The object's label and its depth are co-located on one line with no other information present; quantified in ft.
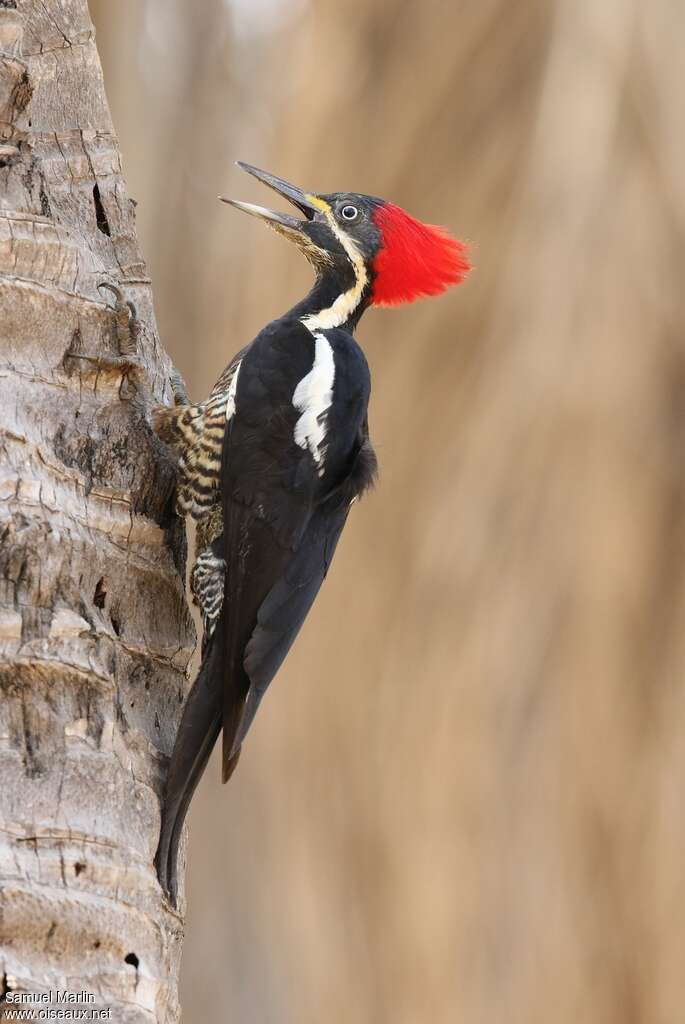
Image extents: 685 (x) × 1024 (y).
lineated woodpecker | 24.62
